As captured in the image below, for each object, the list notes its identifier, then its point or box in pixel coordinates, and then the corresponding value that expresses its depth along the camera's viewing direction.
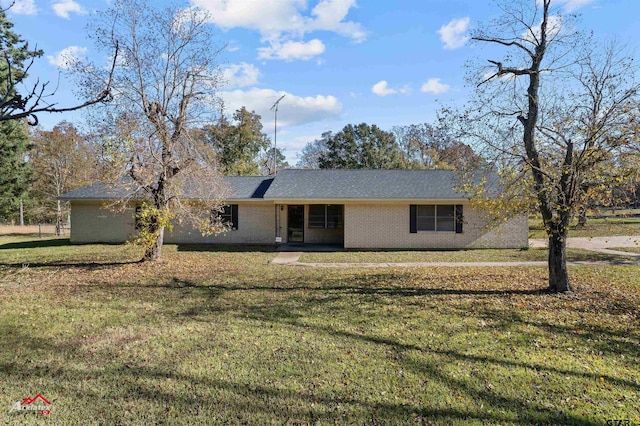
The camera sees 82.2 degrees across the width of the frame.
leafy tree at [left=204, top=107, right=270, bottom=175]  32.91
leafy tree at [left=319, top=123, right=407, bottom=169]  37.88
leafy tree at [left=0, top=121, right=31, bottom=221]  23.06
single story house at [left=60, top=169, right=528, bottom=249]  16.12
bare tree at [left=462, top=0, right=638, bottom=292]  7.46
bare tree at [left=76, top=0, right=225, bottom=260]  10.91
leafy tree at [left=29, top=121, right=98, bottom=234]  27.73
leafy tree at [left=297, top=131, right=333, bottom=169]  50.22
